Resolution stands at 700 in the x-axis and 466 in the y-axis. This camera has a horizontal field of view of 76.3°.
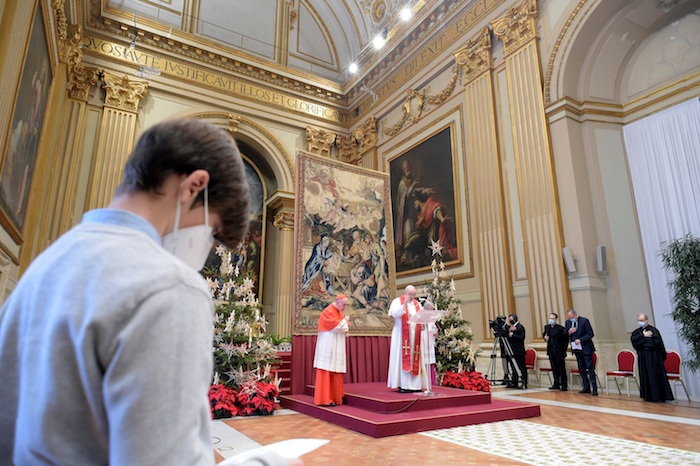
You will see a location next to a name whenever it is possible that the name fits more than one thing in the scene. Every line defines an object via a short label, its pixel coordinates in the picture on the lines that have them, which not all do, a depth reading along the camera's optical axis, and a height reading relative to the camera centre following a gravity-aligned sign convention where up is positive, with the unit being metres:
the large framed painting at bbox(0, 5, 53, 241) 6.34 +3.24
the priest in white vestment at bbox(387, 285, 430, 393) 6.50 -0.13
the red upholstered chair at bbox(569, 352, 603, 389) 7.78 -0.58
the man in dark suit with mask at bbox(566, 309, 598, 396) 7.52 -0.14
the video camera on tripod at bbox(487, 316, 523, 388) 8.59 -0.21
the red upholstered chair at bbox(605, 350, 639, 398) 7.32 -0.46
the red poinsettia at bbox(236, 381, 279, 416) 6.12 -0.75
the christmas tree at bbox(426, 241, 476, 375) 7.88 +0.02
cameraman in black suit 8.51 -0.08
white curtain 8.27 +2.89
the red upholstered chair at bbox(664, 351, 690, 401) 6.93 -0.40
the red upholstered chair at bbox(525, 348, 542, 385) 8.73 -0.37
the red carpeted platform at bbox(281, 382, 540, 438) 5.02 -0.86
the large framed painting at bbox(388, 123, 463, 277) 11.40 +3.72
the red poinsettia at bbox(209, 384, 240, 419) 5.86 -0.76
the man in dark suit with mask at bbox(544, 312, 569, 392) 8.03 -0.17
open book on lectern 6.16 +0.35
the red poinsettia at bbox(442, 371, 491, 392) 7.27 -0.64
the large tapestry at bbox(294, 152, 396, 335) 8.41 +1.92
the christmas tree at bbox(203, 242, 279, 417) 6.12 -0.14
